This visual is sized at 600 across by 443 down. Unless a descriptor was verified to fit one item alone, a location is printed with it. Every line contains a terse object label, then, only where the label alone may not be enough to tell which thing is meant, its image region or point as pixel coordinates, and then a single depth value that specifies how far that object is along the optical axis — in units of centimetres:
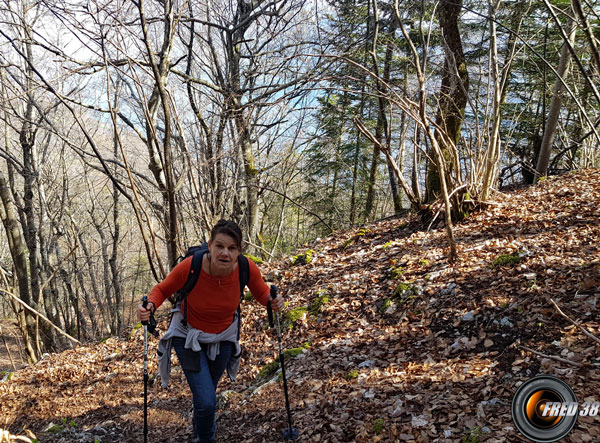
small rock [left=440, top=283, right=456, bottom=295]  495
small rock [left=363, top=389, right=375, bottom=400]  367
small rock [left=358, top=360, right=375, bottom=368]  427
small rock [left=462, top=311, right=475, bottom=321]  427
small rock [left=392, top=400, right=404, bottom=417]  329
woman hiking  328
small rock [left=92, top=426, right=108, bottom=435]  448
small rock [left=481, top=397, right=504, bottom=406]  298
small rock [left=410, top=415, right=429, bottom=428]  305
